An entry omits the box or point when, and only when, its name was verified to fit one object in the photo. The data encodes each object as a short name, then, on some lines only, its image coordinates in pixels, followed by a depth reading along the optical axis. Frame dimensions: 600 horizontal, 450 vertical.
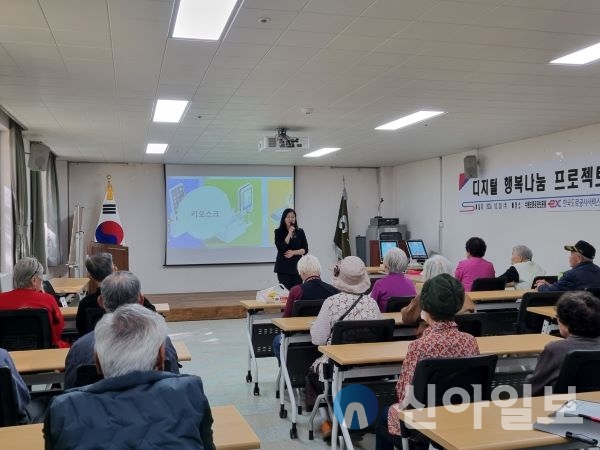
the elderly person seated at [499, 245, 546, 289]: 5.87
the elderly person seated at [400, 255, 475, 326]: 3.37
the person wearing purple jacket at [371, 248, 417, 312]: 4.27
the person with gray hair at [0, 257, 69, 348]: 3.59
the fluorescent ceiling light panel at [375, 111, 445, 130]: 5.98
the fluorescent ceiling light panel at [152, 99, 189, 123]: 5.36
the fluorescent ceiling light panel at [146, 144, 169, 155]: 8.22
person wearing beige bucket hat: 3.39
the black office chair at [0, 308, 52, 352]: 3.37
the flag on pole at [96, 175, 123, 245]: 10.08
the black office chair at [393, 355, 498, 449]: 2.22
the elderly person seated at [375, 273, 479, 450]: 2.36
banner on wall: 6.53
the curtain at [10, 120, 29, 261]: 6.38
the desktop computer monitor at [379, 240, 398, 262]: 10.20
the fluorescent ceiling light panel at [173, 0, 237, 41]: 3.03
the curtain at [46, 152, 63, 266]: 8.94
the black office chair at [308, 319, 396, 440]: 3.21
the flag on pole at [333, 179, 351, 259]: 11.34
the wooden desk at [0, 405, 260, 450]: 1.73
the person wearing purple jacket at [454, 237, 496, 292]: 5.66
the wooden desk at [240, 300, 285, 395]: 4.72
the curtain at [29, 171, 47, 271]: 7.40
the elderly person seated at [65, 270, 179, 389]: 2.27
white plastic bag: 4.89
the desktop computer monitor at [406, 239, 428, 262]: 9.80
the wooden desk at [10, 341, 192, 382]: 2.72
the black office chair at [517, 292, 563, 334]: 4.47
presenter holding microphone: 6.48
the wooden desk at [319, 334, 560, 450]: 2.78
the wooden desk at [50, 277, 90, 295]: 5.55
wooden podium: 9.01
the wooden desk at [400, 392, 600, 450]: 1.66
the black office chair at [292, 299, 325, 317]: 4.05
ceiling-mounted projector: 6.87
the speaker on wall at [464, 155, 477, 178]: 8.51
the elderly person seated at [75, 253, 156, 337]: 3.48
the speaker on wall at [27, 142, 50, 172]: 7.20
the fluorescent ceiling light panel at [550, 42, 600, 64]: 3.80
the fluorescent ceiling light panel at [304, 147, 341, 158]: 8.74
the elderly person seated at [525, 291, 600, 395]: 2.35
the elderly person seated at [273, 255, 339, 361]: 4.18
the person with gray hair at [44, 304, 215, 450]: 1.33
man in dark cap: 4.69
